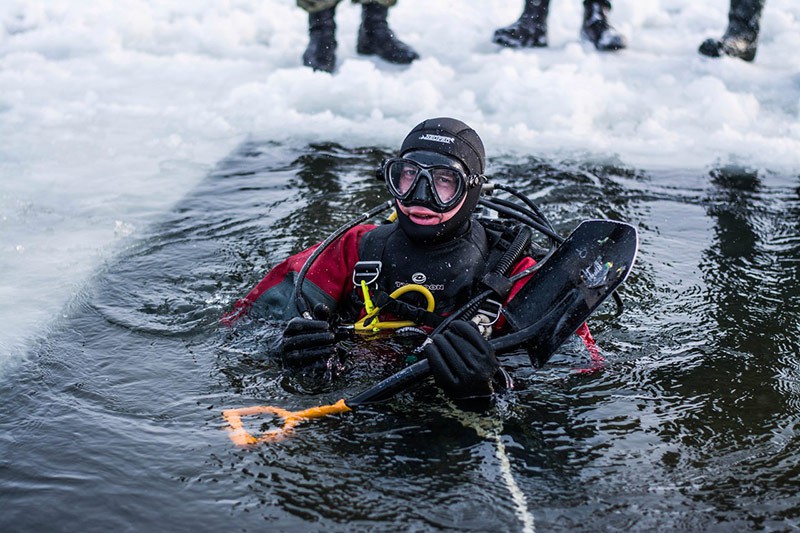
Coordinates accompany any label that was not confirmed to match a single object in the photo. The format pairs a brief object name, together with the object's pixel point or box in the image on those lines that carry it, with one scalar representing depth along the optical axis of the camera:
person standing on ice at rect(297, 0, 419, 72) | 8.55
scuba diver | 3.64
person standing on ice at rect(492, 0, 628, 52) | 9.31
